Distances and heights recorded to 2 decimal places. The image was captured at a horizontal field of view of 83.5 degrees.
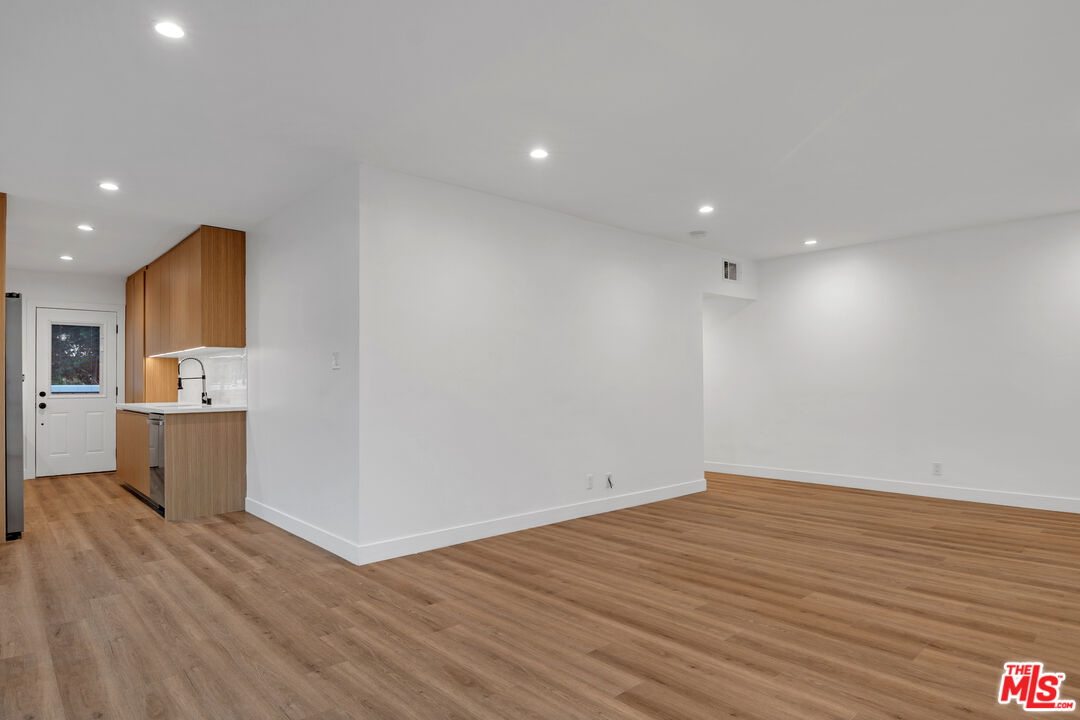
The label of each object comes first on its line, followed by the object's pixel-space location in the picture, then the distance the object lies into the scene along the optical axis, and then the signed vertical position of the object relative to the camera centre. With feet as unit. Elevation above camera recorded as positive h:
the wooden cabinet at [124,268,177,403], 23.25 +0.23
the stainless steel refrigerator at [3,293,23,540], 14.55 -0.92
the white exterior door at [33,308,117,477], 24.35 -0.76
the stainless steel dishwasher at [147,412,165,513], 16.71 -2.46
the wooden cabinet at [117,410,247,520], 16.67 -2.61
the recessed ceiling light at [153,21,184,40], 7.78 +4.47
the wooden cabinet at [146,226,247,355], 17.54 +2.43
